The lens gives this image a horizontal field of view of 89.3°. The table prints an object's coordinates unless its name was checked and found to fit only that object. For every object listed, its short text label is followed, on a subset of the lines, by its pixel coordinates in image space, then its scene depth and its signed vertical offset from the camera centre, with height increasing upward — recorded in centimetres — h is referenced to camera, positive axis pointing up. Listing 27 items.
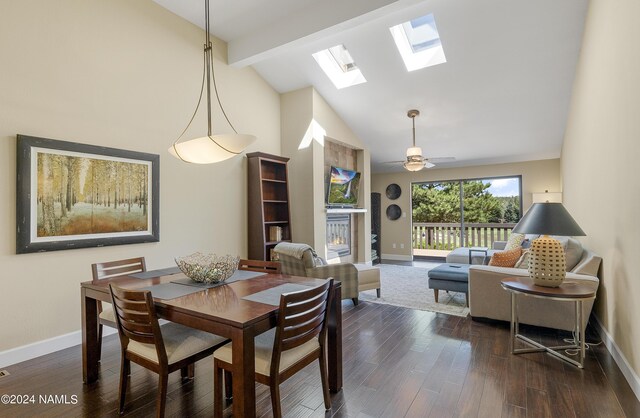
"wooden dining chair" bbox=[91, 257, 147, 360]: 251 -48
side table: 253 -66
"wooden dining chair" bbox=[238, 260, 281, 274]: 292 -47
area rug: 418 -120
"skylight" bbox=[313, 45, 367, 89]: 510 +242
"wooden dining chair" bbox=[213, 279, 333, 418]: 170 -75
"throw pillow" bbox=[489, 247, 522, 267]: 368 -51
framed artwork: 283 +22
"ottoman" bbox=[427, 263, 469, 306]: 405 -84
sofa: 309 -87
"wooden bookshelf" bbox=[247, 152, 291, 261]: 482 +20
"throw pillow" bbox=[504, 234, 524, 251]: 478 -43
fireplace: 603 -39
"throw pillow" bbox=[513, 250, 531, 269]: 361 -55
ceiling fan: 499 +85
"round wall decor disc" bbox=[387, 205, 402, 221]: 861 +7
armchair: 383 -63
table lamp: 272 -27
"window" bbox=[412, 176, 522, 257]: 744 +3
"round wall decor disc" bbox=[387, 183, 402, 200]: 864 +63
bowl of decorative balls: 235 -38
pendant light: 229 +50
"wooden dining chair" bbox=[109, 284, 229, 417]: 179 -77
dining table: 156 -53
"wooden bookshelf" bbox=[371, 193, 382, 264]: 853 -14
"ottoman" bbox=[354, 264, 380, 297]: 443 -88
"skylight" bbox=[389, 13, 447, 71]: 437 +244
